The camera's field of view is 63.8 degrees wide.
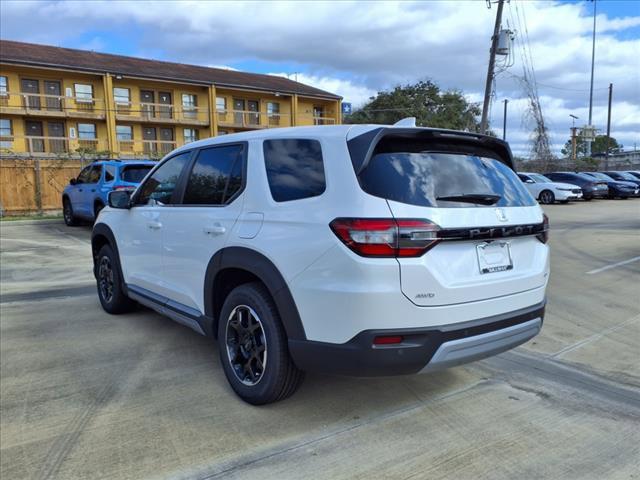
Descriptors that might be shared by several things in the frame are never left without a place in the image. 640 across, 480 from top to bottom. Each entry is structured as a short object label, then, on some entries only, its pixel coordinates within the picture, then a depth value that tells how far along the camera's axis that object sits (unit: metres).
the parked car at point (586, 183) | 25.70
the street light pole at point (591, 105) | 40.93
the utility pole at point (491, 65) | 19.44
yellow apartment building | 29.25
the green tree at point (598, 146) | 76.38
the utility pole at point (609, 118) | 50.43
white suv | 2.69
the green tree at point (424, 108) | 48.69
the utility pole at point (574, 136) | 50.08
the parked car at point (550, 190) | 23.36
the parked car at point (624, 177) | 28.41
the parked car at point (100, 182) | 12.00
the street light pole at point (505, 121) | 62.31
